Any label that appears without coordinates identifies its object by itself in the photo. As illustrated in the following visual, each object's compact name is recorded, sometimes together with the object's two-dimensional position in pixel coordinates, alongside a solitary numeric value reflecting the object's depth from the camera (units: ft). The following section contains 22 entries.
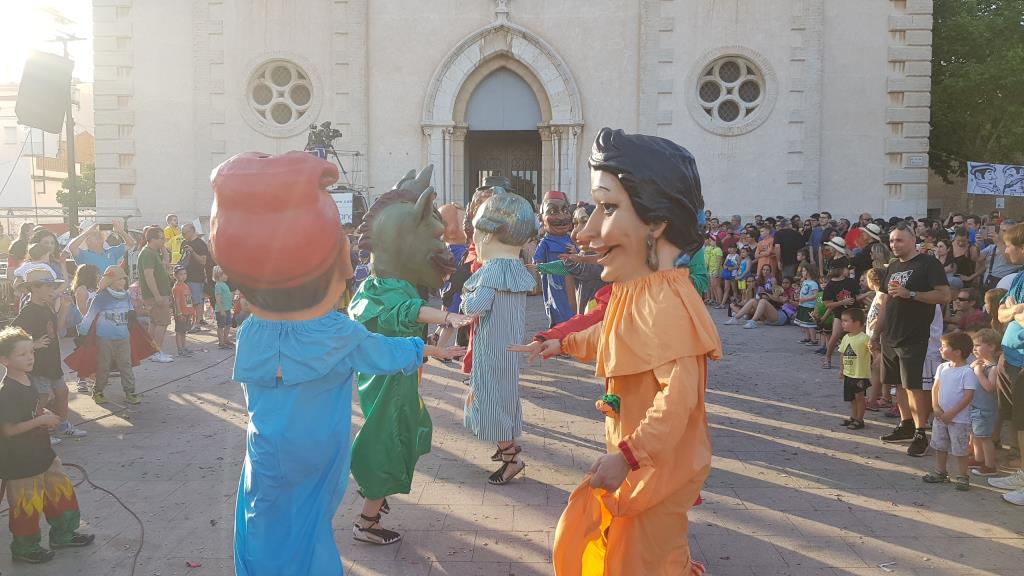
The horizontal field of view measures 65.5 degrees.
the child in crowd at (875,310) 22.07
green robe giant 14.55
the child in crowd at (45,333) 21.30
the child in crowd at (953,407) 18.12
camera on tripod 54.95
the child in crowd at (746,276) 47.09
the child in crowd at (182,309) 35.86
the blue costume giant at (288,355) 10.03
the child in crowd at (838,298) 31.27
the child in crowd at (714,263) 50.96
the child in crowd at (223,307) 36.99
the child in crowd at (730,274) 49.44
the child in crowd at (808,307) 37.47
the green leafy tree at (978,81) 75.77
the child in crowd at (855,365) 22.67
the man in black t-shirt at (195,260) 39.28
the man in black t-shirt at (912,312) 20.61
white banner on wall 50.44
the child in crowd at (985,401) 18.20
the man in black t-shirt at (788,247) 46.32
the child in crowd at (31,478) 14.37
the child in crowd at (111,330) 25.89
